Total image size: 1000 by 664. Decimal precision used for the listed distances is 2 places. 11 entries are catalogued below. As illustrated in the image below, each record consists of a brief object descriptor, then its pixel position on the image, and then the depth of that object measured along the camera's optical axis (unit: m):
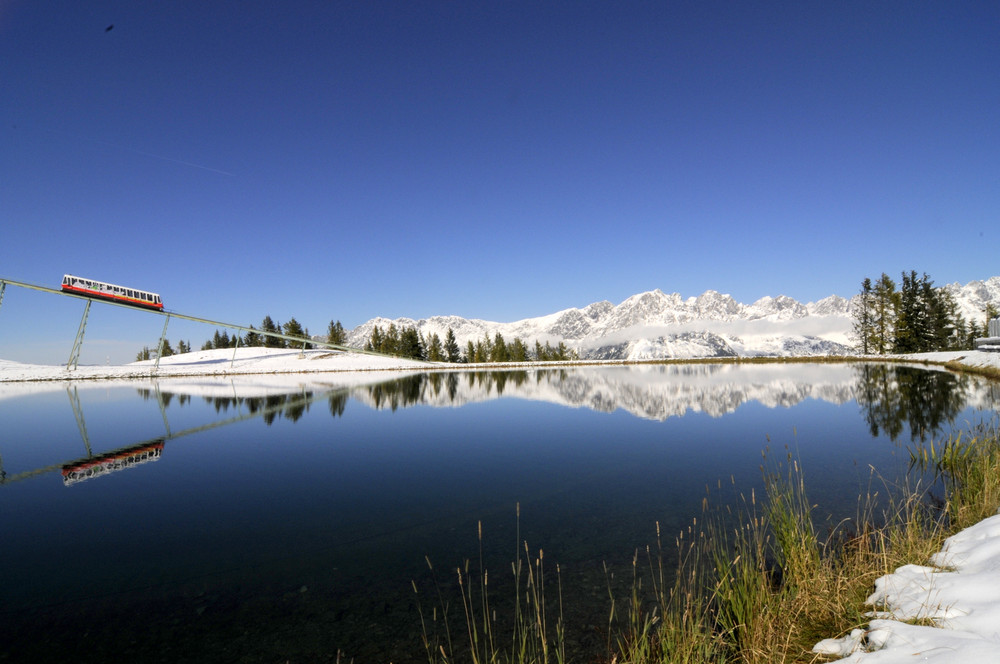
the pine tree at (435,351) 129.50
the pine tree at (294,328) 140.88
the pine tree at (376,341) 127.44
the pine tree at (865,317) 81.69
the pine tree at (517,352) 136.62
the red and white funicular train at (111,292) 60.88
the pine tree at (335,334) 137.12
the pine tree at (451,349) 132.16
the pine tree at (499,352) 131.38
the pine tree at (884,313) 79.06
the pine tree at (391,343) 123.06
